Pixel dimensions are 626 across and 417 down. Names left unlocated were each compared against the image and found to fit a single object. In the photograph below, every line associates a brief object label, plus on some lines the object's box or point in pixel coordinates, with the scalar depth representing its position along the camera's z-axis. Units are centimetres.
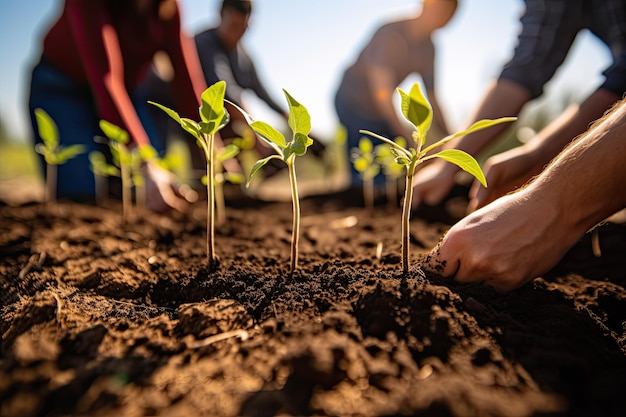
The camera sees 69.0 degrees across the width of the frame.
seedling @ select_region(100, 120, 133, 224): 62
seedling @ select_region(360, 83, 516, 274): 33
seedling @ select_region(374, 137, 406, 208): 69
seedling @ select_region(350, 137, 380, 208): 73
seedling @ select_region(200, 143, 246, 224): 48
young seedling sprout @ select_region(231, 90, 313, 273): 35
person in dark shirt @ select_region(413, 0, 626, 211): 55
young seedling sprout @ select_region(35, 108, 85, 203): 67
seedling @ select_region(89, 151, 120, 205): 73
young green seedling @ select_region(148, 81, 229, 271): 37
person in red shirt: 68
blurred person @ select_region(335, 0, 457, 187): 295
